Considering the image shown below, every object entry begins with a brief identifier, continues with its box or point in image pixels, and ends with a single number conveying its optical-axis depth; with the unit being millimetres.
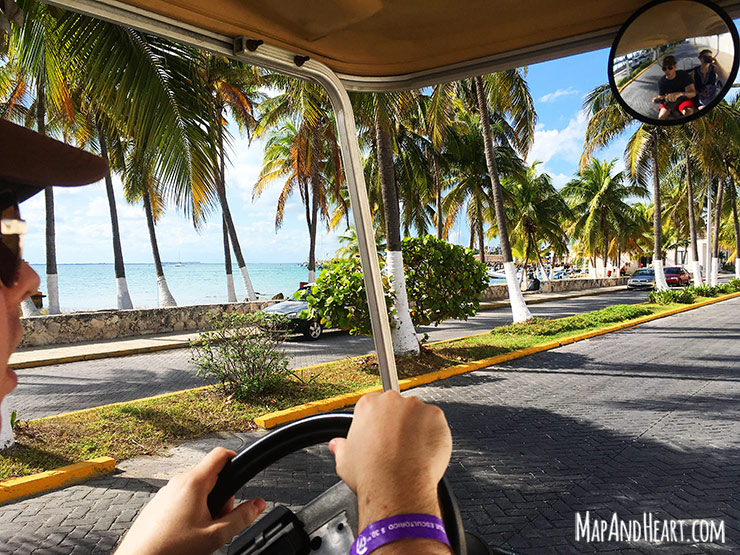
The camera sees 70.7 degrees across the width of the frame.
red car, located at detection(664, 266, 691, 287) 35469
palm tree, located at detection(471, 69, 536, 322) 14117
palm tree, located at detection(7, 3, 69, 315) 4816
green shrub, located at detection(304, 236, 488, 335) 9125
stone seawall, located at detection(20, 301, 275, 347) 12969
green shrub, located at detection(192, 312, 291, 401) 7137
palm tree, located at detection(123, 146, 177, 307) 20406
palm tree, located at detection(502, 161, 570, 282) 37344
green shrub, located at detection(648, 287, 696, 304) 21355
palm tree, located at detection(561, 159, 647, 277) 40375
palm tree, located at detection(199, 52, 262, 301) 16641
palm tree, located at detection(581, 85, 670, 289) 18750
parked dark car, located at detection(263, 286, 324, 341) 14383
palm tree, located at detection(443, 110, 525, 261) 27766
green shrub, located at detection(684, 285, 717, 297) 24253
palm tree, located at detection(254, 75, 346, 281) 9735
